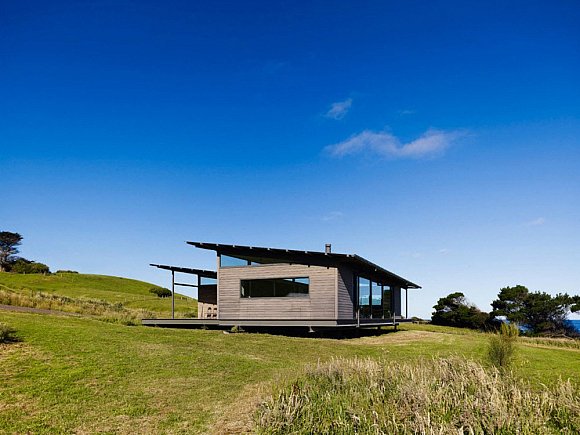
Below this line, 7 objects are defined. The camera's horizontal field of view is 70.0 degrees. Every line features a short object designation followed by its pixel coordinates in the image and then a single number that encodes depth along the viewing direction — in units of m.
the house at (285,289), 19.55
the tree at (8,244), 69.31
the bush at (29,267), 60.47
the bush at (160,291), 55.53
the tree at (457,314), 40.25
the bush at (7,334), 10.42
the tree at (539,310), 36.50
